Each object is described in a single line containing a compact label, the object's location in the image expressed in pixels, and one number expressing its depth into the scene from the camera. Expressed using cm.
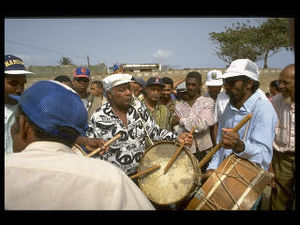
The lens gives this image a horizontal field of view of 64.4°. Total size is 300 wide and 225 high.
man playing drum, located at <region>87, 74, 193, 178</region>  298
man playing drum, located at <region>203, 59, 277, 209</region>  229
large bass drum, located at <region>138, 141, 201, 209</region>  272
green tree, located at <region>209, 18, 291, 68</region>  2405
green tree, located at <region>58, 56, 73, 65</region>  5716
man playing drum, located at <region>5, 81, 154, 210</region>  111
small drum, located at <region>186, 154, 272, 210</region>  224
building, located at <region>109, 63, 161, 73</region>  2696
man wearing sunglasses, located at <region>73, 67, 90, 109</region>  493
